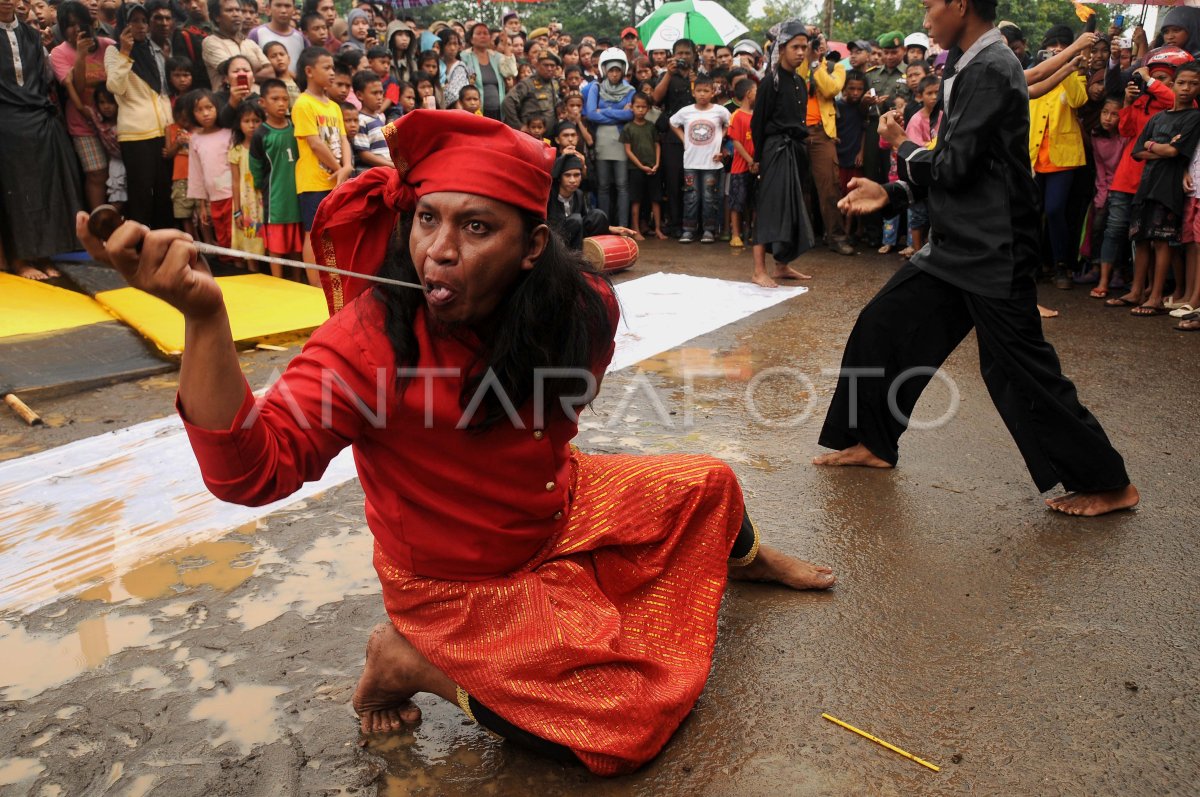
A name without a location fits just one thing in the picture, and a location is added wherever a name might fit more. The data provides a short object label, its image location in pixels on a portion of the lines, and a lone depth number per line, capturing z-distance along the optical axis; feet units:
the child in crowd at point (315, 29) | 27.94
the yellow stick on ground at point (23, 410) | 14.47
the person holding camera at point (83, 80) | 23.52
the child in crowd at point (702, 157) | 32.71
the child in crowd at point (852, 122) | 31.76
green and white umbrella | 40.65
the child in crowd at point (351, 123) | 24.13
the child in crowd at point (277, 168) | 23.40
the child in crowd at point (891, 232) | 31.07
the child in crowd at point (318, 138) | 22.53
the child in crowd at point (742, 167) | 31.45
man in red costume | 6.24
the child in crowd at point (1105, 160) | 23.94
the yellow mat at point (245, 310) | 18.20
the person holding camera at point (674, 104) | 34.42
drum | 26.00
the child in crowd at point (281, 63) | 24.50
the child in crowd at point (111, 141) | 24.59
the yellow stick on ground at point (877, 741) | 7.16
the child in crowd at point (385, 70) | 27.84
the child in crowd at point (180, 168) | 25.13
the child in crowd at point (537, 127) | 29.89
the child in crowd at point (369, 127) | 24.32
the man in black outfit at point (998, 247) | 11.07
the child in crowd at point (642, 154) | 34.27
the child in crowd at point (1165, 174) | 21.02
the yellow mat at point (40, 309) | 17.90
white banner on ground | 10.00
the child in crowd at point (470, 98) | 29.81
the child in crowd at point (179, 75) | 25.34
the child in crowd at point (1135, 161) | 22.70
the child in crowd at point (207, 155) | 24.89
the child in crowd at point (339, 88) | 23.35
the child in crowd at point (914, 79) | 29.60
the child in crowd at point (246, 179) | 24.72
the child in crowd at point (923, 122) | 27.07
